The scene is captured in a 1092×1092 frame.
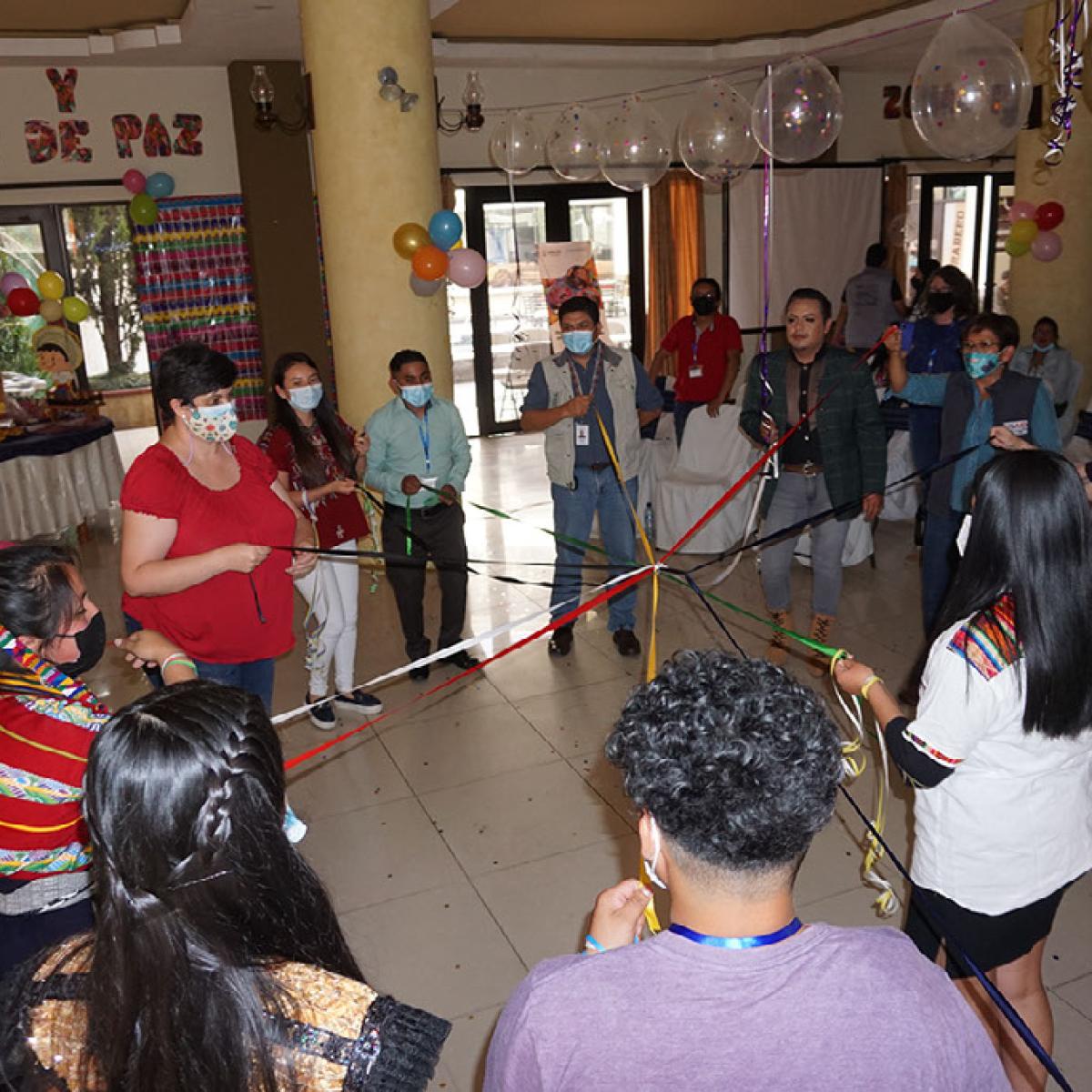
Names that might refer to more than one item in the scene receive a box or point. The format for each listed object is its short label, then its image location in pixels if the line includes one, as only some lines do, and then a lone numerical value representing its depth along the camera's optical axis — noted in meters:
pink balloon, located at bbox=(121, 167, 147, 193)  9.64
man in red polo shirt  7.39
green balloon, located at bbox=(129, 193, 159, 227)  9.65
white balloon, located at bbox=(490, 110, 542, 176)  8.48
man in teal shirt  4.75
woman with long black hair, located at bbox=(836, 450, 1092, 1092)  1.96
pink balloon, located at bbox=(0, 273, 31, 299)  8.79
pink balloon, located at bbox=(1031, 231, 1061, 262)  8.36
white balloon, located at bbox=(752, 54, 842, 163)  5.57
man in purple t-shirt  1.06
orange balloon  6.08
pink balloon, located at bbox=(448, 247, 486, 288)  6.32
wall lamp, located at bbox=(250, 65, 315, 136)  6.58
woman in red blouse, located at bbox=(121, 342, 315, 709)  2.93
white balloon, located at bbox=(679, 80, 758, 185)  6.55
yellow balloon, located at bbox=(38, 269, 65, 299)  8.91
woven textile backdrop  10.12
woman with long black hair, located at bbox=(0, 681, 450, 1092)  1.18
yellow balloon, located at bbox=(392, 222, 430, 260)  6.12
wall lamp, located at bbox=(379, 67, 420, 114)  6.00
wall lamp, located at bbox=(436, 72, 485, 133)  7.93
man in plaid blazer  4.46
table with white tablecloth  7.14
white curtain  12.38
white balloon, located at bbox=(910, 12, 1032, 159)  4.73
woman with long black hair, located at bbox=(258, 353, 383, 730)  4.26
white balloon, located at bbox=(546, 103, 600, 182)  7.42
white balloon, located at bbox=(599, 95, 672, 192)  7.07
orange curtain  11.79
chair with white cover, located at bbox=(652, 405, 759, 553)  6.71
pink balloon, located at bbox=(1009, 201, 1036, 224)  8.51
